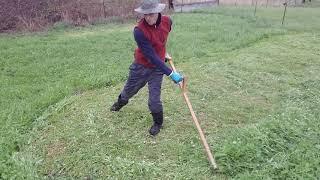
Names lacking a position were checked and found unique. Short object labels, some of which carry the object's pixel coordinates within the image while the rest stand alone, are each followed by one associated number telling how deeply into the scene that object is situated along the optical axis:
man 2.64
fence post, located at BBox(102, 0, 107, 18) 8.51
